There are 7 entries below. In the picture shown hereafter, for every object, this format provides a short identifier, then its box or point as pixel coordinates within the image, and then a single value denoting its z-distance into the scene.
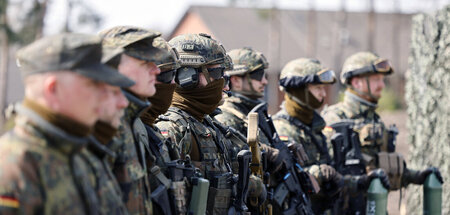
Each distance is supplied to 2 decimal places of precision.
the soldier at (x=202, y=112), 10.09
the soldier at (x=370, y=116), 17.08
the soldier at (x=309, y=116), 15.26
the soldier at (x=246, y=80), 14.02
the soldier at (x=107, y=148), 6.38
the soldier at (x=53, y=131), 5.58
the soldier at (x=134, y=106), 7.23
